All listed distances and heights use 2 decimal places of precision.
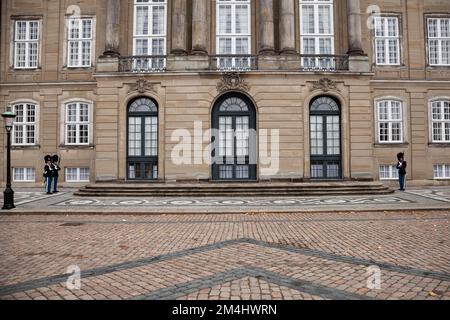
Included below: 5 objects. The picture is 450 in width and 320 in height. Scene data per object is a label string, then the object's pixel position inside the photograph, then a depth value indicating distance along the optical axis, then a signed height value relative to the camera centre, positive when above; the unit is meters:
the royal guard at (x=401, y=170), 20.45 +0.01
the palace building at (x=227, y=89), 20.28 +5.34
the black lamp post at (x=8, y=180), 13.77 -0.39
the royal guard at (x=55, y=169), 20.00 +0.08
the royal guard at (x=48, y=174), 19.47 -0.19
